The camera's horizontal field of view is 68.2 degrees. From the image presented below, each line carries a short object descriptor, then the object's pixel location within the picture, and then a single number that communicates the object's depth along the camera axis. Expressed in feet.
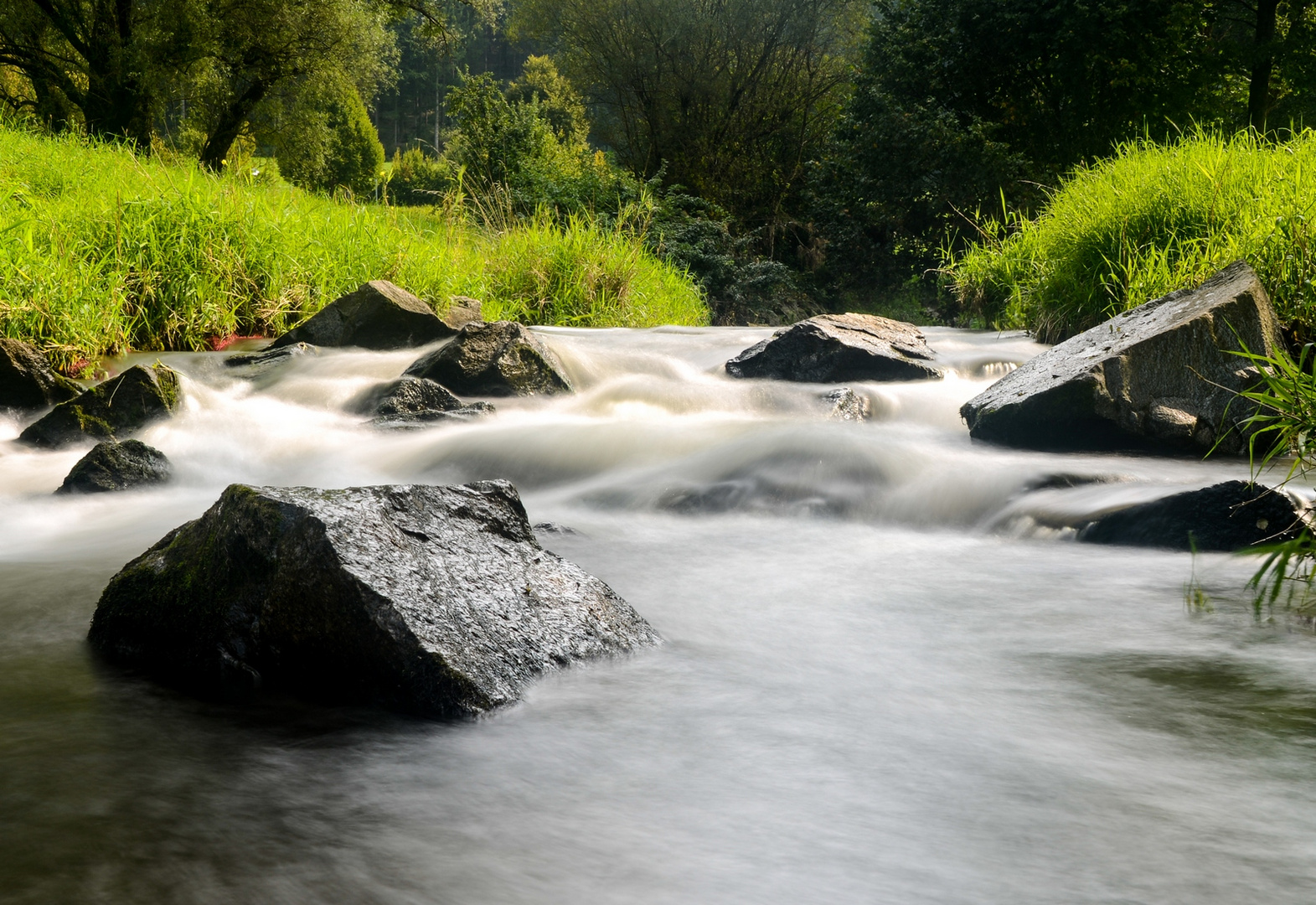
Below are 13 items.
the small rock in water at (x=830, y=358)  23.15
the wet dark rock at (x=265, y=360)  20.97
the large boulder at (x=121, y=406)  16.92
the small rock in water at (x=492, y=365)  20.71
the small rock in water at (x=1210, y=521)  11.28
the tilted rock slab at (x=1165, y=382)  15.48
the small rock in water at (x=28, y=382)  17.40
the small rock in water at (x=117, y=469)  14.57
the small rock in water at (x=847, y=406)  19.90
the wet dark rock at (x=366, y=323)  22.86
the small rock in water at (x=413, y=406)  19.24
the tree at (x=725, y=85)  60.75
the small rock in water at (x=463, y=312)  26.53
